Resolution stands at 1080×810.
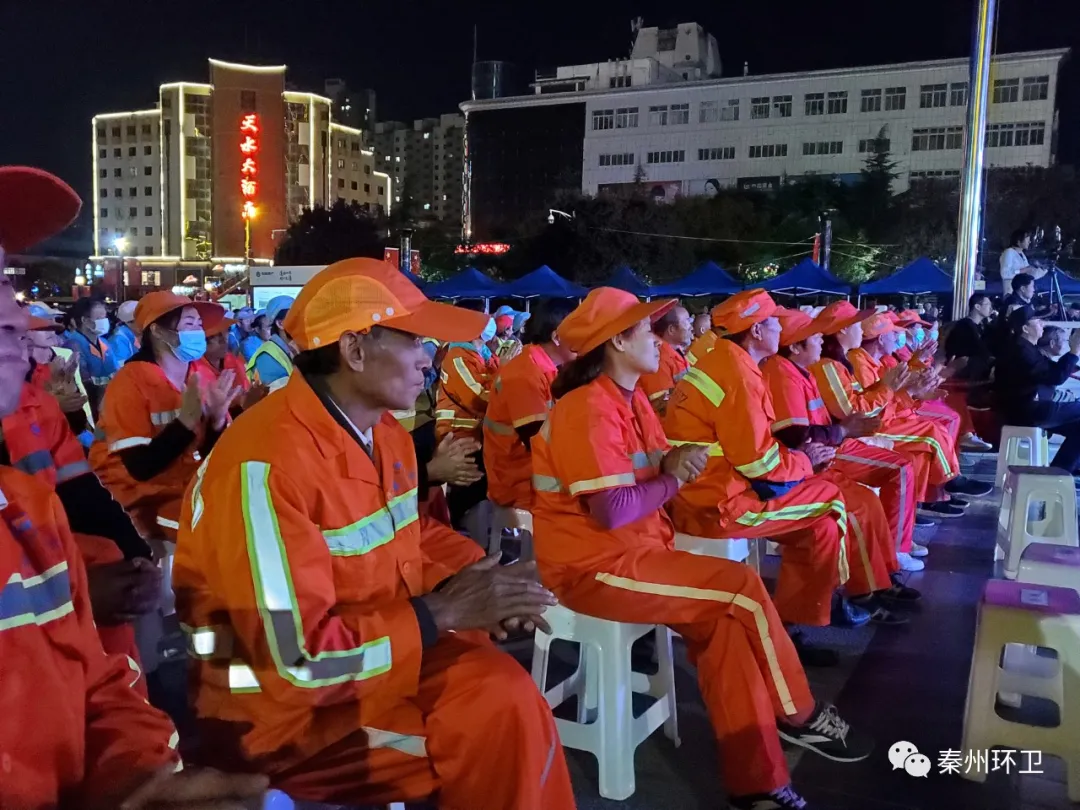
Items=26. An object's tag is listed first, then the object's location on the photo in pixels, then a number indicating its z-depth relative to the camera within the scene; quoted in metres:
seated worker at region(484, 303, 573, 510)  5.02
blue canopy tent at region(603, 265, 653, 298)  20.72
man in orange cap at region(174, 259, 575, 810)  1.86
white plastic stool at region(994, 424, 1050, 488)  7.63
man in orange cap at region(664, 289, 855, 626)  3.86
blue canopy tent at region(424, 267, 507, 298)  21.06
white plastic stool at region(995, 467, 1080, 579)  5.02
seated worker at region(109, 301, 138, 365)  9.34
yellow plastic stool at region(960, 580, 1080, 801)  3.03
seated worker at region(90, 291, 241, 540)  3.75
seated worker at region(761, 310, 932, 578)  4.46
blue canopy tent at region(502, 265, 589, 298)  20.58
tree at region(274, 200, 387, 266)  46.22
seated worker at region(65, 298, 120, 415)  8.88
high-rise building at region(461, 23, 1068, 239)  46.75
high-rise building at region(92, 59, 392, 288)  66.19
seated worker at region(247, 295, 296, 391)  5.36
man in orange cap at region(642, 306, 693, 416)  6.60
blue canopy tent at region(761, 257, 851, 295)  17.58
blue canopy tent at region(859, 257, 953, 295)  16.17
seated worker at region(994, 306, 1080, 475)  7.47
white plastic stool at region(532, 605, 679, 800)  3.01
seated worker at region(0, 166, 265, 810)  1.52
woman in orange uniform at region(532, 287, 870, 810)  2.83
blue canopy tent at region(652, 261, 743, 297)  20.09
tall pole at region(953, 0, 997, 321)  10.09
